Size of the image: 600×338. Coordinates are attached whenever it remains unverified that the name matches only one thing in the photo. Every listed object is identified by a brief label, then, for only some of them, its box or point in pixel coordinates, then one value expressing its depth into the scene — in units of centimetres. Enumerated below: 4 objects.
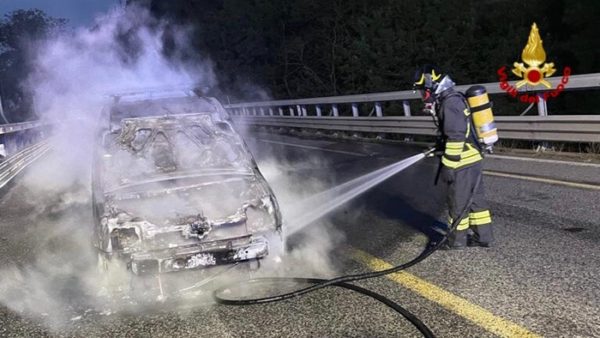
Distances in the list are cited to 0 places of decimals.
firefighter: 516
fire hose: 401
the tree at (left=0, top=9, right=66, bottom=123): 2600
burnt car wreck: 450
